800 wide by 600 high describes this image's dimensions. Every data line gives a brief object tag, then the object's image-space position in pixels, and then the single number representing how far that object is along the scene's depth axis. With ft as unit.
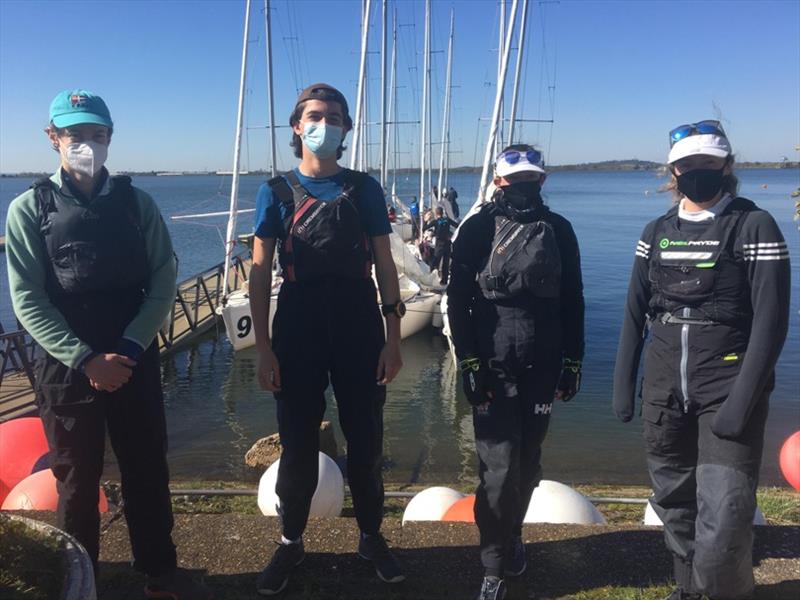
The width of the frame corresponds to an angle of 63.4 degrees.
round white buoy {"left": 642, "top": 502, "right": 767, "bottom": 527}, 13.33
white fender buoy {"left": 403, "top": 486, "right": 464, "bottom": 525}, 15.49
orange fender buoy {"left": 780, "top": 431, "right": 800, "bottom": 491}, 19.34
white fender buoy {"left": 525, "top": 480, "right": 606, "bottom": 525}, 13.83
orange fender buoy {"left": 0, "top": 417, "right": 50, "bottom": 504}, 18.28
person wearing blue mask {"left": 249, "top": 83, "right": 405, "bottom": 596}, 9.51
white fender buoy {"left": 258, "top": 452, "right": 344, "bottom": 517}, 16.26
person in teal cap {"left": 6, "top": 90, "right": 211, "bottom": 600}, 8.31
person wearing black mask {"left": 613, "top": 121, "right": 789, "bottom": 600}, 8.22
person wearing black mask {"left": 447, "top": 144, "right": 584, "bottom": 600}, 9.46
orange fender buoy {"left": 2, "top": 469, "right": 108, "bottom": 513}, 14.48
